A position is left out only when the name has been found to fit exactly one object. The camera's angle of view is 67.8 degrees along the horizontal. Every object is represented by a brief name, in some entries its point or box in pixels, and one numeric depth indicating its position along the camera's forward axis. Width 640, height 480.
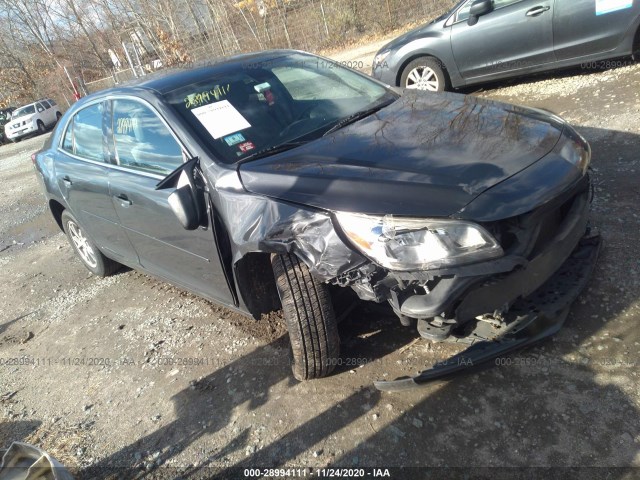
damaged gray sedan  2.08
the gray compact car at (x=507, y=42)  5.48
